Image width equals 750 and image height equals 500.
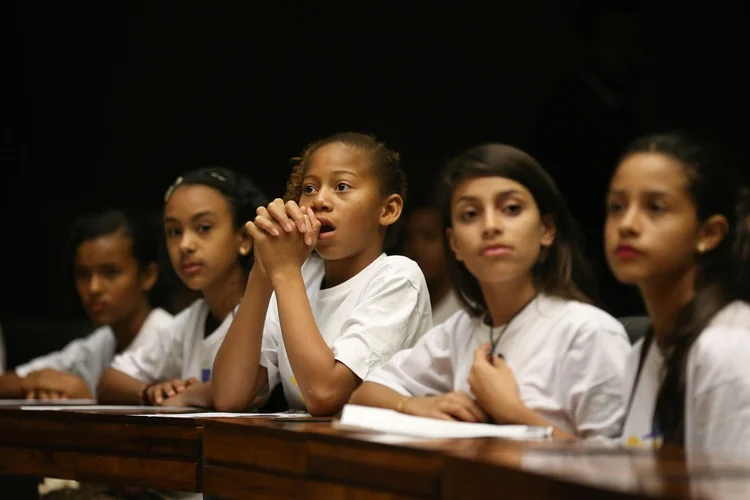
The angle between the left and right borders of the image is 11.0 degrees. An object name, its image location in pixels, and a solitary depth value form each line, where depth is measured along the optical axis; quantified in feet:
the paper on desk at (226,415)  17.79
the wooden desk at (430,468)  15.61
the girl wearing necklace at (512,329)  17.45
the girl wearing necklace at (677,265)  16.70
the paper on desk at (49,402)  19.54
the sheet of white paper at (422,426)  16.80
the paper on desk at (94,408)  18.49
